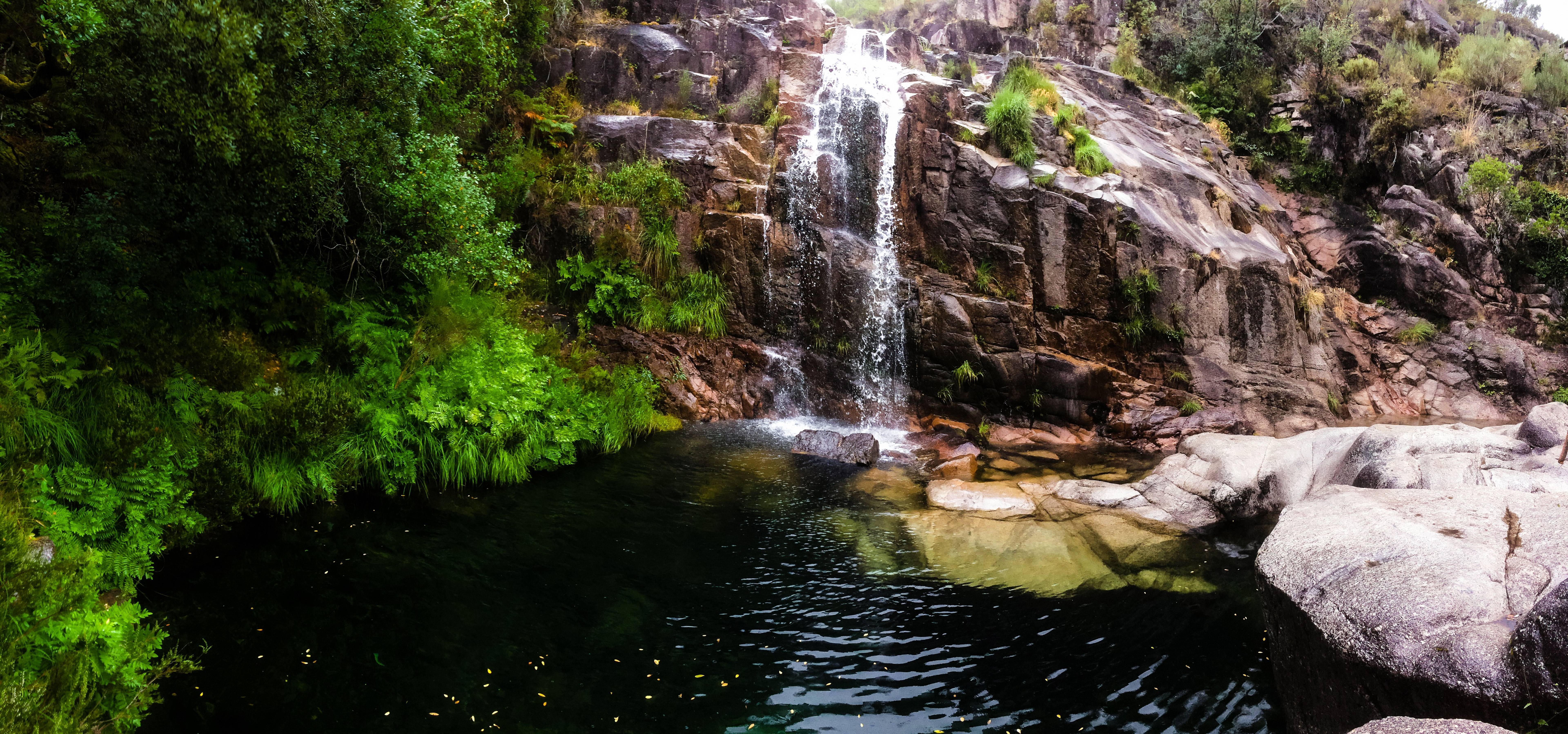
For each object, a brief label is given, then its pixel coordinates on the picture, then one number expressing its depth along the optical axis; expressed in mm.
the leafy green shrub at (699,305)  14648
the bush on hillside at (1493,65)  19438
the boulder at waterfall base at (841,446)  11477
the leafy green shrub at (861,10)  26891
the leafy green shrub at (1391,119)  18141
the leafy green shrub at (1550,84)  18844
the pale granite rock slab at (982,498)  9164
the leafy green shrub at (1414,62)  19547
